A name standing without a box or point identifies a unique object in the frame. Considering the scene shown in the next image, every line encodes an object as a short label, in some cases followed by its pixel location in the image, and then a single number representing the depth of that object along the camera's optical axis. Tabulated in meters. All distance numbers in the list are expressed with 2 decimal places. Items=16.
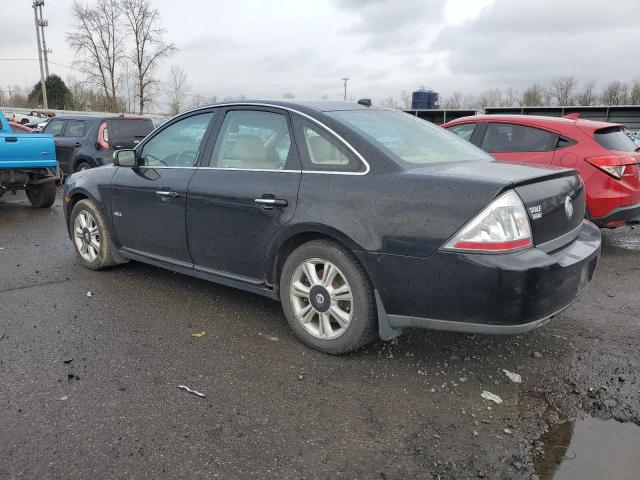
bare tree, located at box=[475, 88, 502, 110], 58.09
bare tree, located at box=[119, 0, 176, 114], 41.62
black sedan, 2.76
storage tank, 30.72
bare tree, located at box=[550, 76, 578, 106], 59.41
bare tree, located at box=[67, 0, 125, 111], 41.78
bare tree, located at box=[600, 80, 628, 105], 52.97
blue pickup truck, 8.30
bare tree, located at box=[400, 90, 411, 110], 61.78
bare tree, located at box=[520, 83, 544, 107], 59.78
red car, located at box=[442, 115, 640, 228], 5.88
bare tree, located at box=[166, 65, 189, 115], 45.53
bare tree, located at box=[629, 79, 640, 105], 50.69
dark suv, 11.05
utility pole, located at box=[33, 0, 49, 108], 42.28
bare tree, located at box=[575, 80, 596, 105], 55.75
